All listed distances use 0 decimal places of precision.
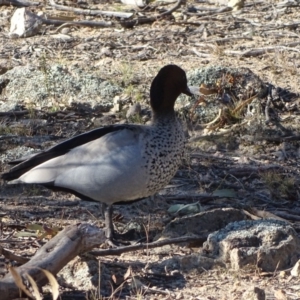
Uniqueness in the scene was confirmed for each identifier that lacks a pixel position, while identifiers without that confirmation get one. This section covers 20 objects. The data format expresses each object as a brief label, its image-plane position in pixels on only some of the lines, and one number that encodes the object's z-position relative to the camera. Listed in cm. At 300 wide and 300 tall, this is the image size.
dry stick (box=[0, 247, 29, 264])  908
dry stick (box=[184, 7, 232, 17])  2267
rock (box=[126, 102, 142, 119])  1689
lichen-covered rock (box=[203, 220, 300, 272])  1023
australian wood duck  1196
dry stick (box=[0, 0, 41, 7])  2308
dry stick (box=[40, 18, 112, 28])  2194
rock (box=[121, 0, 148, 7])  2291
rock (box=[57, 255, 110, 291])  958
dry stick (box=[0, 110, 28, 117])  1691
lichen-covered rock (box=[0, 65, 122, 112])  1770
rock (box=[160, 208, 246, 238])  1170
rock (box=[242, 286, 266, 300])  886
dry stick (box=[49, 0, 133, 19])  2223
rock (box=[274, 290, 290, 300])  922
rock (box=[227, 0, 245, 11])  2305
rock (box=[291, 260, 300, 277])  1011
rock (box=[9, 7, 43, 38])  2136
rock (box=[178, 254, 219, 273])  1035
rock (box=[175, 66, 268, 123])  1700
